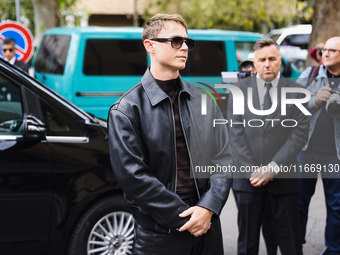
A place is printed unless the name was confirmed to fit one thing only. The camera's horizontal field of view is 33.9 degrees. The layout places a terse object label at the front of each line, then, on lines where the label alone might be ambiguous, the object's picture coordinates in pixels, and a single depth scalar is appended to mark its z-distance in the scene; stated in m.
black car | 3.71
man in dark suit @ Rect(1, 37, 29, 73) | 7.93
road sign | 8.27
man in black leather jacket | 2.56
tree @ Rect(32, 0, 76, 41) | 14.65
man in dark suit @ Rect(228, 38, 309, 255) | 3.91
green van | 8.19
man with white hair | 4.44
